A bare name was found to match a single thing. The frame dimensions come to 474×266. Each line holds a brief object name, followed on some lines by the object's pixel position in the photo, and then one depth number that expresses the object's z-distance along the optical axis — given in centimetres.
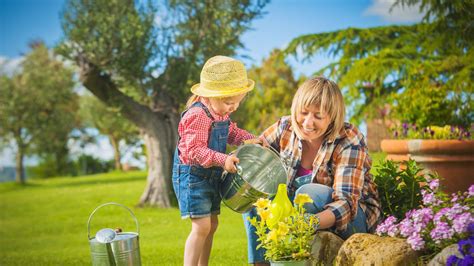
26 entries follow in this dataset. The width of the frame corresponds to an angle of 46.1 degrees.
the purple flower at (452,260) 254
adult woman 298
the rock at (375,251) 274
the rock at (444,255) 264
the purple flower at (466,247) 255
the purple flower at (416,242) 275
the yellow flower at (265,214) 269
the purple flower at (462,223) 272
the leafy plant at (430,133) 622
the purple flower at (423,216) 288
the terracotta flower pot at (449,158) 569
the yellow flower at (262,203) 273
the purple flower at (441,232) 276
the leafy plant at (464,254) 247
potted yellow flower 265
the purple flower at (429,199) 305
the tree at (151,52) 897
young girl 321
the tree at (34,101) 1747
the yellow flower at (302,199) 269
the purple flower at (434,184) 317
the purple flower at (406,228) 285
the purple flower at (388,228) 296
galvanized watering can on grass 319
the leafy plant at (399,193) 350
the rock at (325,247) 299
